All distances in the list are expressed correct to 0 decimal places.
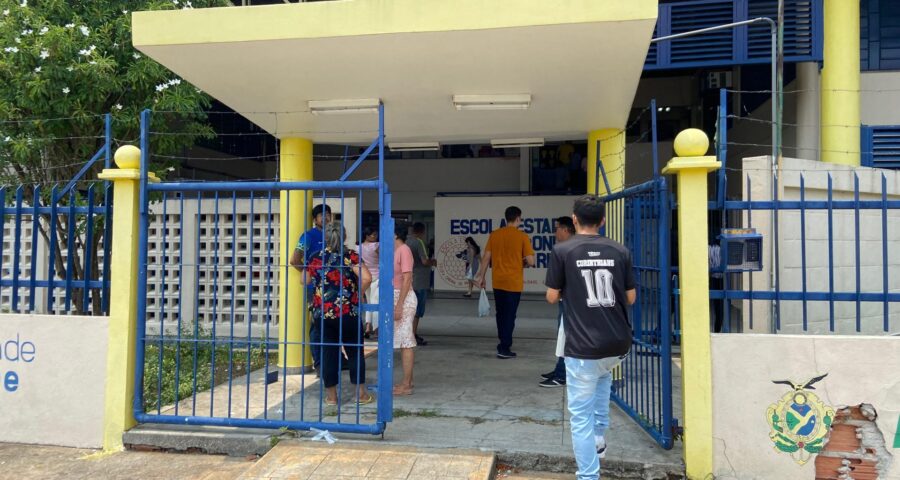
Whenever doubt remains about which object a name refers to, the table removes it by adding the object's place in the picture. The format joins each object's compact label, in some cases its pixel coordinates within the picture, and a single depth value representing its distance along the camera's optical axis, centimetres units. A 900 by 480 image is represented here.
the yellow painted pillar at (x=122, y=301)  440
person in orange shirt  664
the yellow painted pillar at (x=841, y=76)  833
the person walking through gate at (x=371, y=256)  684
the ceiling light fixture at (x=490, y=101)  508
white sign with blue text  1392
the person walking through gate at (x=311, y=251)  466
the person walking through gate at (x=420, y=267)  780
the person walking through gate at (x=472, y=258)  1348
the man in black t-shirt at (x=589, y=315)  339
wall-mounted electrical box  372
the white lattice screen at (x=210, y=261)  815
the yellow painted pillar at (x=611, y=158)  588
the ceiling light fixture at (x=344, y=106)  526
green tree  609
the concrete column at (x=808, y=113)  886
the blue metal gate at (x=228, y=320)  418
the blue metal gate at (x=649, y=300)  393
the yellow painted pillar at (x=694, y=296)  372
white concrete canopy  381
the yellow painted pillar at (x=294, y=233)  600
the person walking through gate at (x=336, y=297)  449
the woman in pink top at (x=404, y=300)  511
